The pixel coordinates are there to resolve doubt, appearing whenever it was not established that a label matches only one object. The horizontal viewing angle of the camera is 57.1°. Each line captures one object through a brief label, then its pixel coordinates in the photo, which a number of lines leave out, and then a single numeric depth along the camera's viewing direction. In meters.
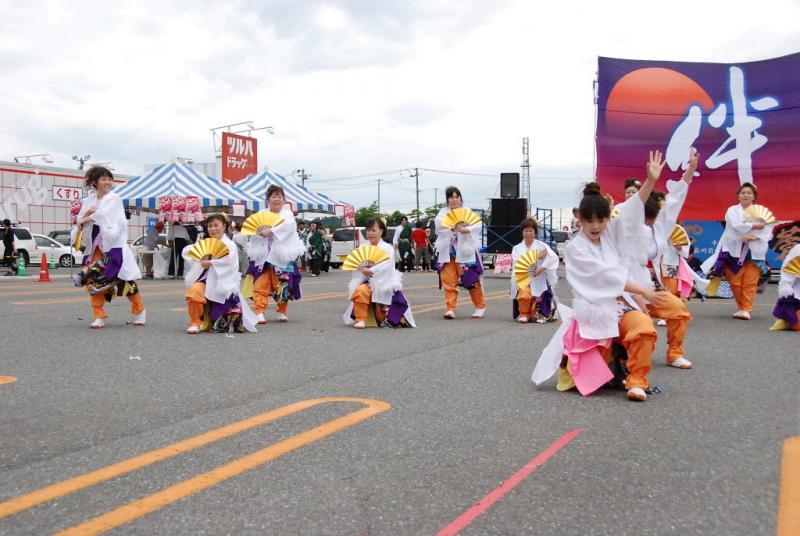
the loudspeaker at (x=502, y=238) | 21.83
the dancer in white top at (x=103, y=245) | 8.52
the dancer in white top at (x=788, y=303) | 8.57
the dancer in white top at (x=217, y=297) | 8.06
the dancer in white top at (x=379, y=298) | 8.80
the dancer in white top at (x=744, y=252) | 9.84
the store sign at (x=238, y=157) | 37.69
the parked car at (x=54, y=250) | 26.93
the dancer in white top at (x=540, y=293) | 9.68
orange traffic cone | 18.84
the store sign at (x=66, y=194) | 34.41
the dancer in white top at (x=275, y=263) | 9.36
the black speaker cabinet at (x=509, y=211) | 22.03
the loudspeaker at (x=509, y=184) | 22.66
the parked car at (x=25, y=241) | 25.04
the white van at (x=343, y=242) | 27.20
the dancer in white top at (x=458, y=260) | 10.12
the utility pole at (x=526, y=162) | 80.94
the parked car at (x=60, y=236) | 29.81
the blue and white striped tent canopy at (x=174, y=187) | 19.80
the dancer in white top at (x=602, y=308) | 4.83
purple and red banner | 14.93
